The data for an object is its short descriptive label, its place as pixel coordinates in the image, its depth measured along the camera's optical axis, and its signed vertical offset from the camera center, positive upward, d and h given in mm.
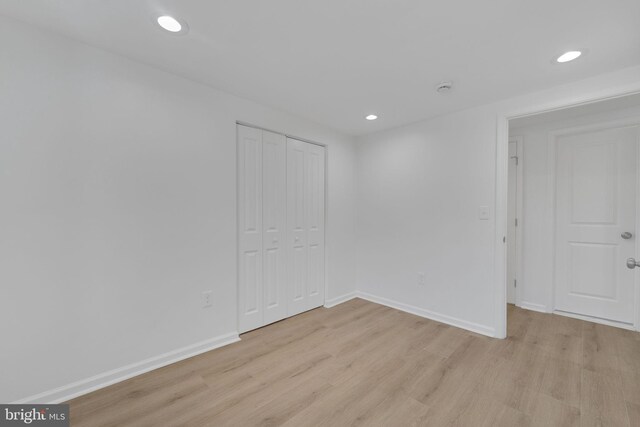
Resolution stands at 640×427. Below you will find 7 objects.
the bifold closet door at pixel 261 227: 2559 -184
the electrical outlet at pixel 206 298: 2254 -771
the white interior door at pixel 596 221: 2678 -135
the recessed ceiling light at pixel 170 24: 1491 +1093
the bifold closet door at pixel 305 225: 2981 -183
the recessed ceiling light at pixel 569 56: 1767 +1060
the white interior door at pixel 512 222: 3312 -167
